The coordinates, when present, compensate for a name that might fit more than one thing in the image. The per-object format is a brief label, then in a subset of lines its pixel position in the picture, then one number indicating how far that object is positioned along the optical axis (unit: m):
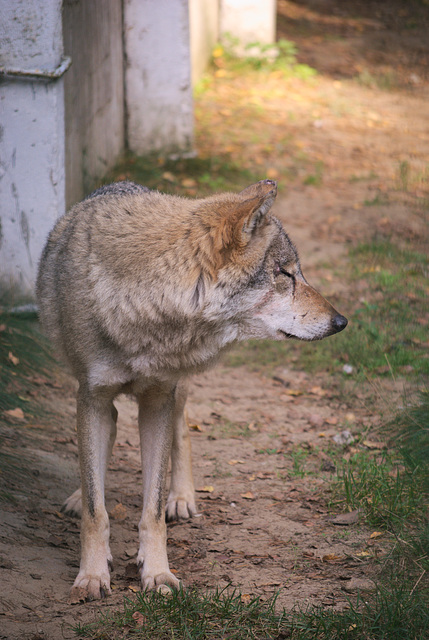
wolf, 6.98
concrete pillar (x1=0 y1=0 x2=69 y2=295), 11.19
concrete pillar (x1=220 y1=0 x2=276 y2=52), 28.89
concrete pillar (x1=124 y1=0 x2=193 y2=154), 18.58
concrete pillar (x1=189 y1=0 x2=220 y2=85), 25.09
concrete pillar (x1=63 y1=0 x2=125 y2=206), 13.02
